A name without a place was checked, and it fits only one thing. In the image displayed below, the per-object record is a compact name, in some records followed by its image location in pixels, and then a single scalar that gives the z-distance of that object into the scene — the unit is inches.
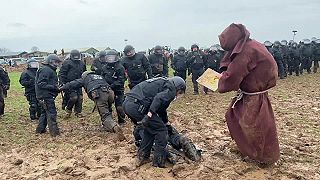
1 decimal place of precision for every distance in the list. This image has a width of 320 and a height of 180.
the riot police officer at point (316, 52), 545.4
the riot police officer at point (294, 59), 530.3
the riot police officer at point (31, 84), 281.3
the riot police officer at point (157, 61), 360.5
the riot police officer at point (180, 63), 408.0
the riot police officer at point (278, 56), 490.3
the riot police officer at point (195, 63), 403.5
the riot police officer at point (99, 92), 222.3
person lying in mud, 153.1
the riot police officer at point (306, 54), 537.5
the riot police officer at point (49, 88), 224.5
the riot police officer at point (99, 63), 271.1
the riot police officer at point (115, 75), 255.8
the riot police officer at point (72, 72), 280.9
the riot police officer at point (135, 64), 282.5
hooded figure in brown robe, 145.5
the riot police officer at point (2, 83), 310.3
